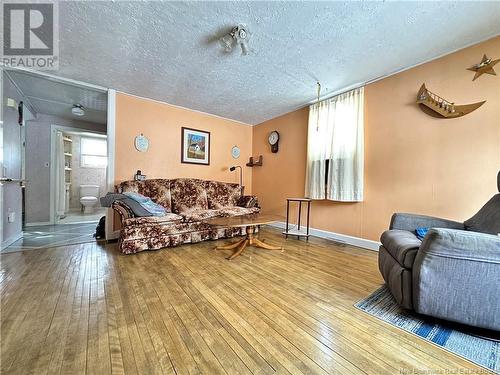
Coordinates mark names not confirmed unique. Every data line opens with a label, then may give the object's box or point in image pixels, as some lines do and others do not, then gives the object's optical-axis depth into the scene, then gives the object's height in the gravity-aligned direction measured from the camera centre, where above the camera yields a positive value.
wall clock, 4.34 +0.94
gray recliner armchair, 1.15 -0.54
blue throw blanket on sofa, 2.81 -0.34
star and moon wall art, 2.03 +0.98
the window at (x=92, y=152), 5.88 +0.79
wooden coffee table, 2.44 -0.49
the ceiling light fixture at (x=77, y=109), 3.81 +1.31
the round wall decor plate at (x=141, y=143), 3.48 +0.64
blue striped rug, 1.05 -0.87
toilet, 5.36 -0.49
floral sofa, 2.61 -0.48
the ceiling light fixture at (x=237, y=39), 1.91 +1.43
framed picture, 3.98 +0.72
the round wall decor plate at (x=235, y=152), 4.70 +0.72
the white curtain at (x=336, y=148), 2.99 +0.59
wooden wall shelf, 4.72 +0.48
